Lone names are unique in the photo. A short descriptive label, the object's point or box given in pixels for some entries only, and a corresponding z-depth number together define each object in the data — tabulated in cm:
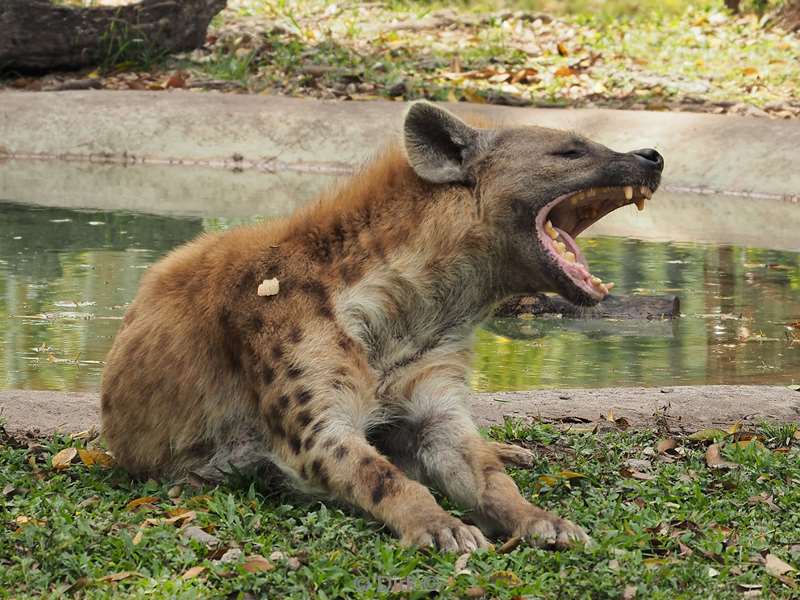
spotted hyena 800
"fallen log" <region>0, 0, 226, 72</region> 3020
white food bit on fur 809
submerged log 1508
